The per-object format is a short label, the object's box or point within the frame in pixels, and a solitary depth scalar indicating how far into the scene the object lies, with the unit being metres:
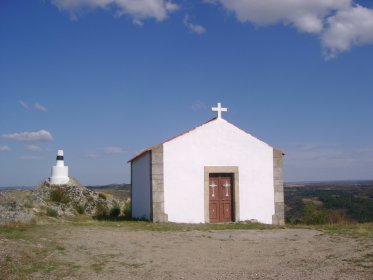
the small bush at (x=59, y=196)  21.78
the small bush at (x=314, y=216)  18.41
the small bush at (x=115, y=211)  22.36
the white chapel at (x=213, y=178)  16.73
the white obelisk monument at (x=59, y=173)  24.30
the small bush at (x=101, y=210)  21.92
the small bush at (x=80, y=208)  21.56
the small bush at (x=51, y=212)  19.20
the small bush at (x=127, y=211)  21.80
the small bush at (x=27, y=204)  18.42
